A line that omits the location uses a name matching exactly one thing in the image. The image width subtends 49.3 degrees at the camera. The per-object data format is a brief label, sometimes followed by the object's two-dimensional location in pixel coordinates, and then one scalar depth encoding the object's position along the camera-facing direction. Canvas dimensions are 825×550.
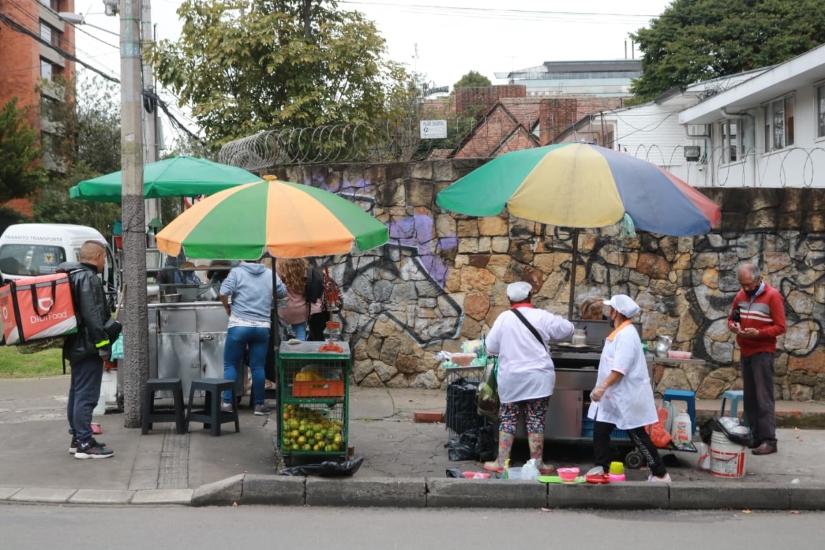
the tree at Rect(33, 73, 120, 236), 37.84
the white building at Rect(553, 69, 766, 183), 25.34
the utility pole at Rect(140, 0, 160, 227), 16.44
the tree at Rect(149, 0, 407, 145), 17.52
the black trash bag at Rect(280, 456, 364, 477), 6.81
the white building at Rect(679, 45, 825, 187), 18.19
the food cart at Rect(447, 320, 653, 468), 7.66
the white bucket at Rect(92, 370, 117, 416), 9.26
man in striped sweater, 8.12
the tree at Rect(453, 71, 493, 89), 81.69
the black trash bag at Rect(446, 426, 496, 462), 7.82
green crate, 7.23
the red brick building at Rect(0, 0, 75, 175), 39.84
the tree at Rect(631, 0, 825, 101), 36.44
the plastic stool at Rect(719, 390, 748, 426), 8.73
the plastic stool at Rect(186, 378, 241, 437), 8.25
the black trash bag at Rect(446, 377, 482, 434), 8.12
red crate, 7.23
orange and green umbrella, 6.67
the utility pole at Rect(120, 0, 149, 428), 8.47
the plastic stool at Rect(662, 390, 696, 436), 8.17
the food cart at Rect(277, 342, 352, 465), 7.23
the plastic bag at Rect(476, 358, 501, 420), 7.49
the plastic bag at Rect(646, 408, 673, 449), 7.27
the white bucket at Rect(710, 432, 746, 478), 7.30
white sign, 13.59
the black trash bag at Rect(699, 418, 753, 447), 7.21
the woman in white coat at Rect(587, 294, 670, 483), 6.79
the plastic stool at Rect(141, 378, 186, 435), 8.26
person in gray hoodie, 9.02
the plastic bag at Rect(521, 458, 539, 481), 6.93
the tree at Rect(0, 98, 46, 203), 31.53
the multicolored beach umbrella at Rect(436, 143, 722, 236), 7.07
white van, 20.88
